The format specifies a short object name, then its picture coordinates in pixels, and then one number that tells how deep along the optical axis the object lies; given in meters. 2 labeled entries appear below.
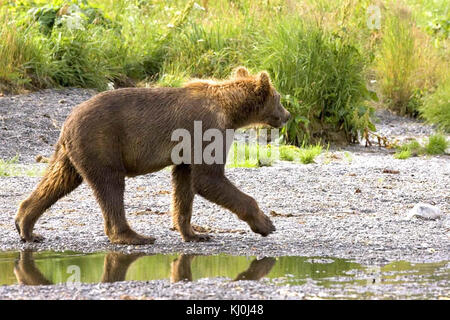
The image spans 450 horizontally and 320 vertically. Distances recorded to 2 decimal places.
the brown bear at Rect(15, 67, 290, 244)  15.60
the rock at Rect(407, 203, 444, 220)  18.09
